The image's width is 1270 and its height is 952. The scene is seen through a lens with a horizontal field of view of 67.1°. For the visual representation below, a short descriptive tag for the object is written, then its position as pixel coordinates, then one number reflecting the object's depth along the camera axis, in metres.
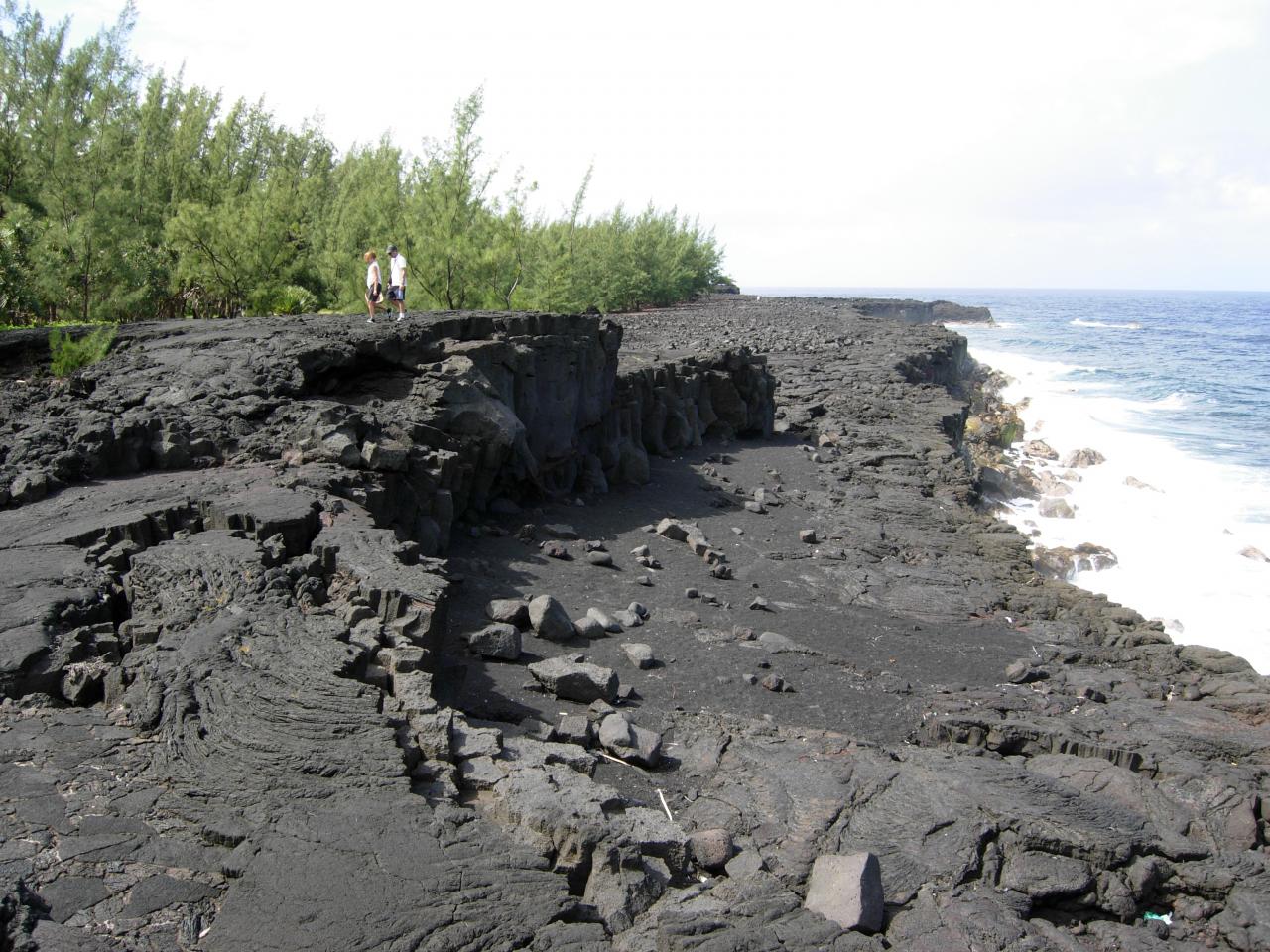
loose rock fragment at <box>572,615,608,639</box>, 9.98
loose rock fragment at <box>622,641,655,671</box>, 9.40
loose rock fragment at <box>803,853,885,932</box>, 5.31
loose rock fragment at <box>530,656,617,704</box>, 8.30
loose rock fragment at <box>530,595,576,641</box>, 9.68
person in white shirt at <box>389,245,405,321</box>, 14.80
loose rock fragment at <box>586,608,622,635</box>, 10.20
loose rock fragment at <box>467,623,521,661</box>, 8.87
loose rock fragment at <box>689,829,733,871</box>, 5.82
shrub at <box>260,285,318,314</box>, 20.59
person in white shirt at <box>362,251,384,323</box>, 14.56
